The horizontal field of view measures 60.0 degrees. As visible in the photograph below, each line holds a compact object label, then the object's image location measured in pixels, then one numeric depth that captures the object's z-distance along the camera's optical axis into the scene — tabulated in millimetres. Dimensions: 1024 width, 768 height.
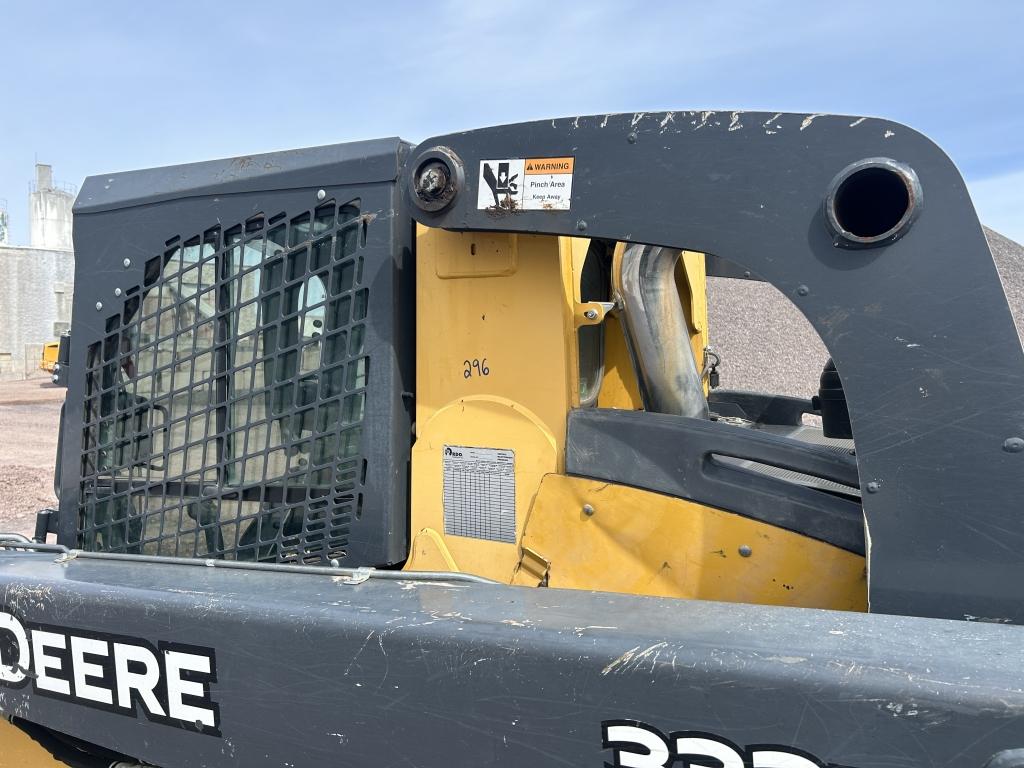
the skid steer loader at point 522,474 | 1390
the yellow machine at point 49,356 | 24406
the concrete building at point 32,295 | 30484
